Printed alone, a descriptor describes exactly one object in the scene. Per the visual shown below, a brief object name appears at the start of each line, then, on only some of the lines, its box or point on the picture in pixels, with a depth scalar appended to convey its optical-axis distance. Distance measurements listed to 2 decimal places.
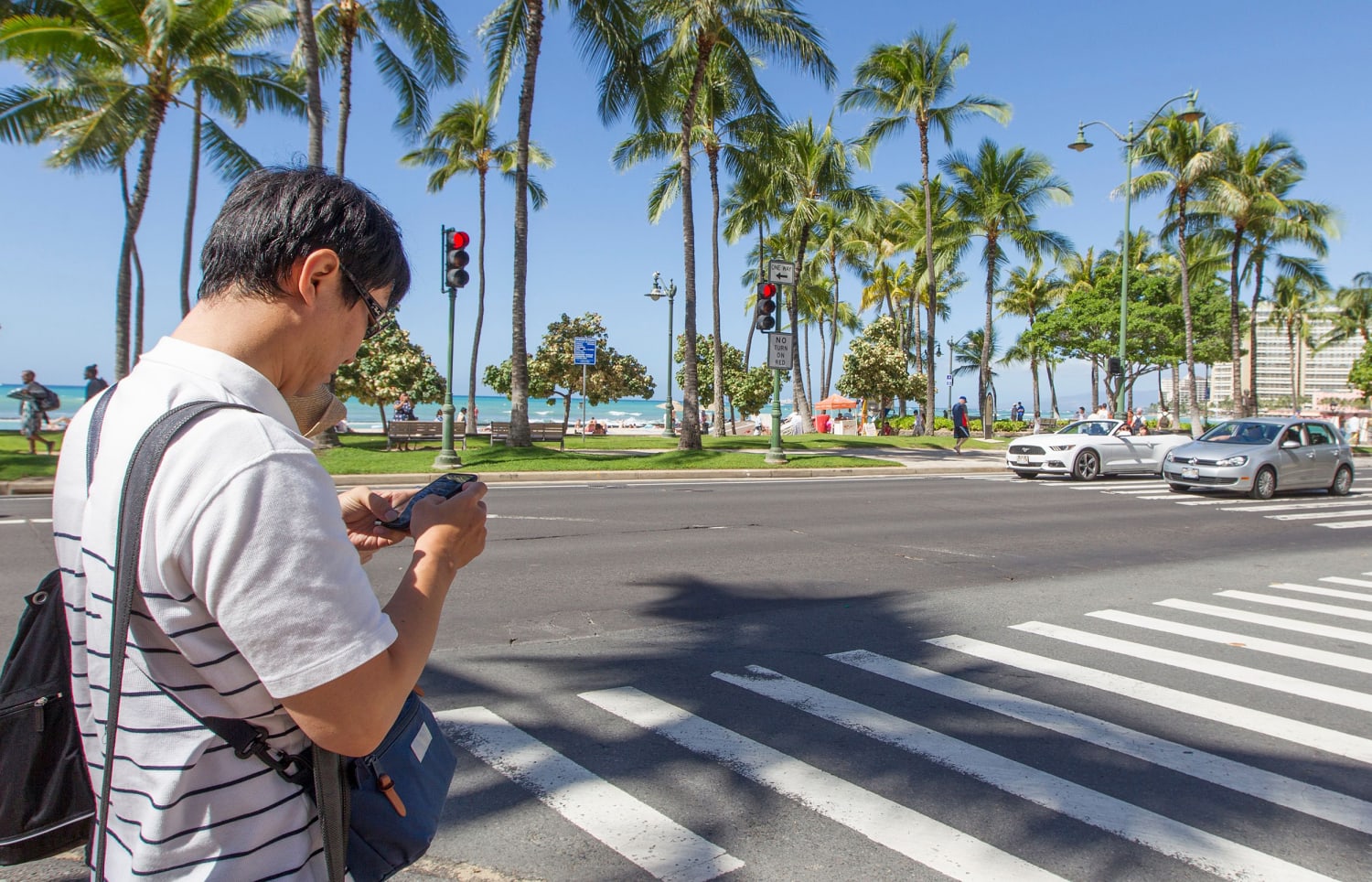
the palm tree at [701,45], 21.39
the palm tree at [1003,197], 37.03
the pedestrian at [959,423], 27.05
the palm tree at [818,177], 34.28
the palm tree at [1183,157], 33.66
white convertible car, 19.58
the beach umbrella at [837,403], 51.94
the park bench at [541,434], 23.19
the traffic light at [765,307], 19.05
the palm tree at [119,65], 18.09
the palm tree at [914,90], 32.88
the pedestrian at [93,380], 18.38
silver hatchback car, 16.09
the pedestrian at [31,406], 17.98
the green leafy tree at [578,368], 44.09
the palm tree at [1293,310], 59.26
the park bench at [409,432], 21.94
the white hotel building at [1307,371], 171.75
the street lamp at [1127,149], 27.09
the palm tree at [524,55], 20.11
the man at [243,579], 1.18
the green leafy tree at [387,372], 32.56
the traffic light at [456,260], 16.16
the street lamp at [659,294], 37.66
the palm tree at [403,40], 20.55
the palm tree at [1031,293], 61.28
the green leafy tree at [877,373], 43.34
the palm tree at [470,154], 36.12
